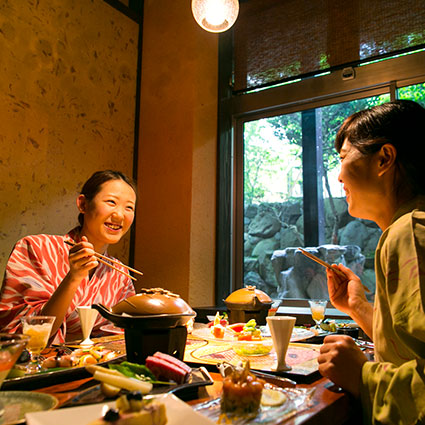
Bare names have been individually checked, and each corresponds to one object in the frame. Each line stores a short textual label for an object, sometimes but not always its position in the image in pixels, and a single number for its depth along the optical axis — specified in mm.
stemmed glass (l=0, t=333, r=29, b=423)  753
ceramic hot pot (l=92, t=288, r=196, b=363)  1032
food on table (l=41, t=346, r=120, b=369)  1055
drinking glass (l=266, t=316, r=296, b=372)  1080
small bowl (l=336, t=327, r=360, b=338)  1660
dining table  763
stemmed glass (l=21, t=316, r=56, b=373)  1109
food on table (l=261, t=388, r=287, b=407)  776
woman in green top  801
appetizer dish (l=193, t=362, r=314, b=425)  713
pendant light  2057
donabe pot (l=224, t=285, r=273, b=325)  1786
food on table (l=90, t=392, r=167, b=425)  628
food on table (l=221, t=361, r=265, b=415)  742
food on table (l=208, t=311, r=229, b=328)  1673
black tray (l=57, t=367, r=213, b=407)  750
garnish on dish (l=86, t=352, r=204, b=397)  772
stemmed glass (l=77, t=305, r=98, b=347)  1412
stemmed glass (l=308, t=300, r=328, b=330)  1936
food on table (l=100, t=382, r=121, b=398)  763
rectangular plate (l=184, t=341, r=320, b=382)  1032
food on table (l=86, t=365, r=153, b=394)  771
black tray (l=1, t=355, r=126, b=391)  908
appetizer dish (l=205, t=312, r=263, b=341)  1450
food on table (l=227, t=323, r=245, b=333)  1598
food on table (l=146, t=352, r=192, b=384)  876
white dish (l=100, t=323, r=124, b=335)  1584
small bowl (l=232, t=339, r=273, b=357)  1229
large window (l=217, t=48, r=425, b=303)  2844
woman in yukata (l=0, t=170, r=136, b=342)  1539
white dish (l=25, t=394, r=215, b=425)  640
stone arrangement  2838
